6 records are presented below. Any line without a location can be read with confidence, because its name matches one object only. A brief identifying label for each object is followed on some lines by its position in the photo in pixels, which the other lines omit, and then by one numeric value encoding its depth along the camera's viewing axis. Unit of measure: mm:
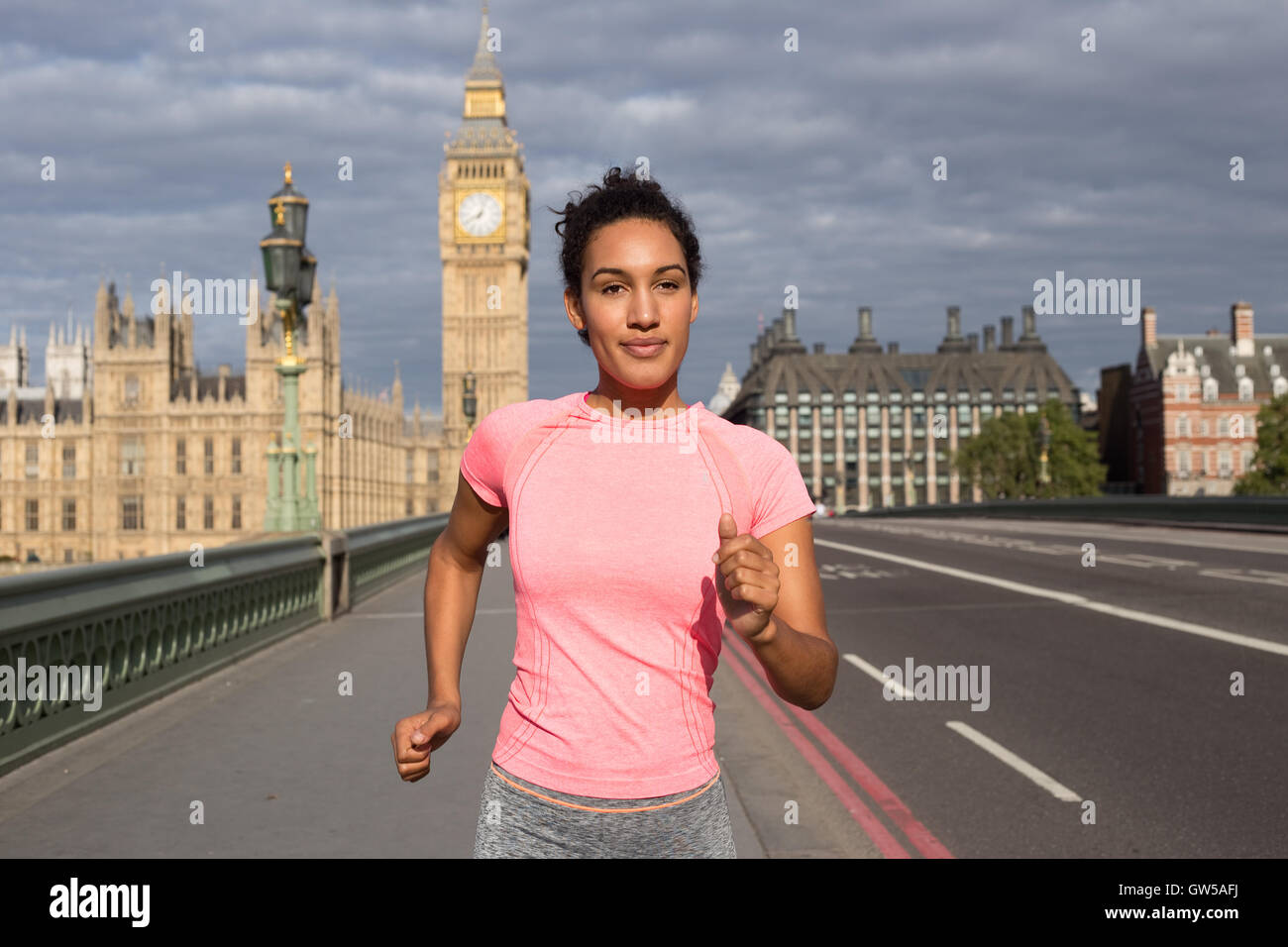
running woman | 2150
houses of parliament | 91000
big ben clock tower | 112950
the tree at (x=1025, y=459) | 105000
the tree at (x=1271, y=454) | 79188
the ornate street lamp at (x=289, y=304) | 14664
